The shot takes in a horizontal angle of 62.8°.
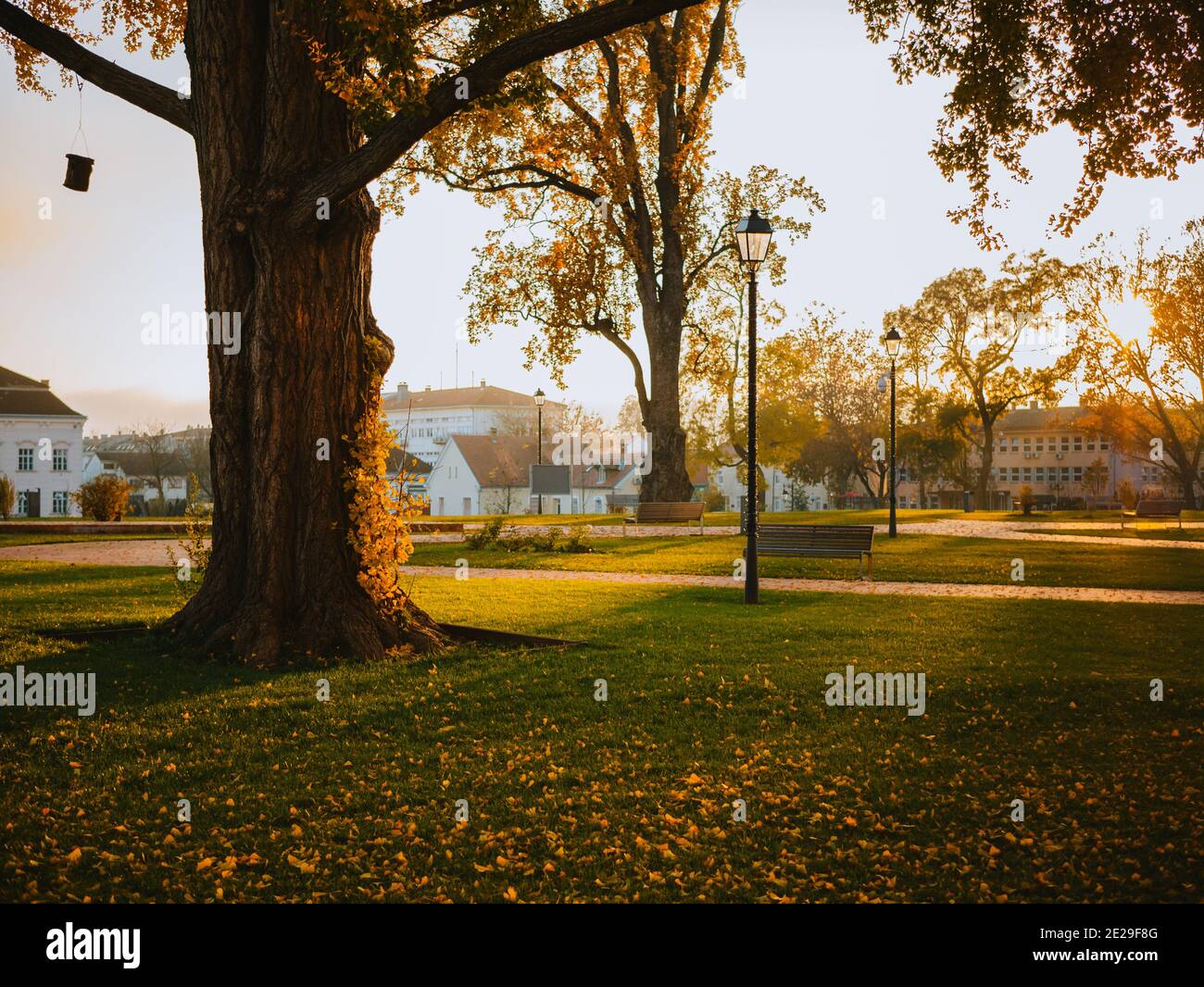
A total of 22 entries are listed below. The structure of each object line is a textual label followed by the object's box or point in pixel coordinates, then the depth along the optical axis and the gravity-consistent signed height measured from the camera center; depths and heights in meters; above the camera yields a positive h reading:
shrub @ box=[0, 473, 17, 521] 38.19 -0.44
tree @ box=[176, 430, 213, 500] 83.06 +2.76
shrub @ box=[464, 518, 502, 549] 23.53 -1.21
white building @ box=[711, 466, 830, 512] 75.69 -0.39
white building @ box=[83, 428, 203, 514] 84.12 +2.12
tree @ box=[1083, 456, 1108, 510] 78.56 +0.85
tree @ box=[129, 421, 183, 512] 82.31 +2.68
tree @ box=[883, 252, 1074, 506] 52.69 +8.59
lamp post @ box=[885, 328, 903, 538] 25.02 +3.74
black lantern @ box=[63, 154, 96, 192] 11.00 +3.52
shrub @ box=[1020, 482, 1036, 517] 41.25 -0.64
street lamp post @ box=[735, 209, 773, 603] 13.02 +3.21
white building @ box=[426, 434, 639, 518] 82.50 +0.38
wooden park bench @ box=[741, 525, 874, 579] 16.59 -0.92
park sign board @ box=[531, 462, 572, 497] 40.78 +0.31
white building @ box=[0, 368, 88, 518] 67.06 +2.80
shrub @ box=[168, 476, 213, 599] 12.60 -0.70
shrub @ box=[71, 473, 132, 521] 32.84 -0.40
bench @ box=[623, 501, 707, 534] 26.25 -0.67
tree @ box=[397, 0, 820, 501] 26.59 +8.51
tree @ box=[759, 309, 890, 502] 57.84 +5.23
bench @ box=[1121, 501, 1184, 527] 30.97 -0.72
